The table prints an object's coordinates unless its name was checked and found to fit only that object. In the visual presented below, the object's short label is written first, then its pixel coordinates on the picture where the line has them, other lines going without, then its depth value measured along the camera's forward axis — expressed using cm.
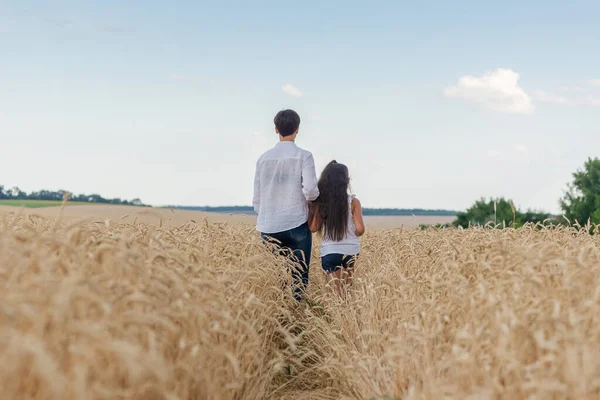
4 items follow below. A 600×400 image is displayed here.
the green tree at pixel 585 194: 2027
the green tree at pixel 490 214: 2064
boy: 653
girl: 671
